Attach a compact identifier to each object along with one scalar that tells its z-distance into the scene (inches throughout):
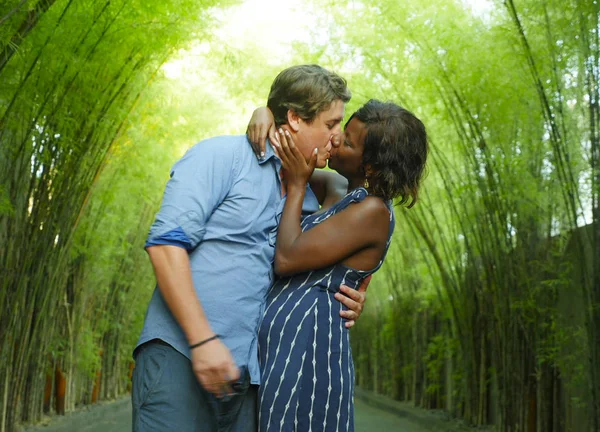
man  60.3
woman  69.6
